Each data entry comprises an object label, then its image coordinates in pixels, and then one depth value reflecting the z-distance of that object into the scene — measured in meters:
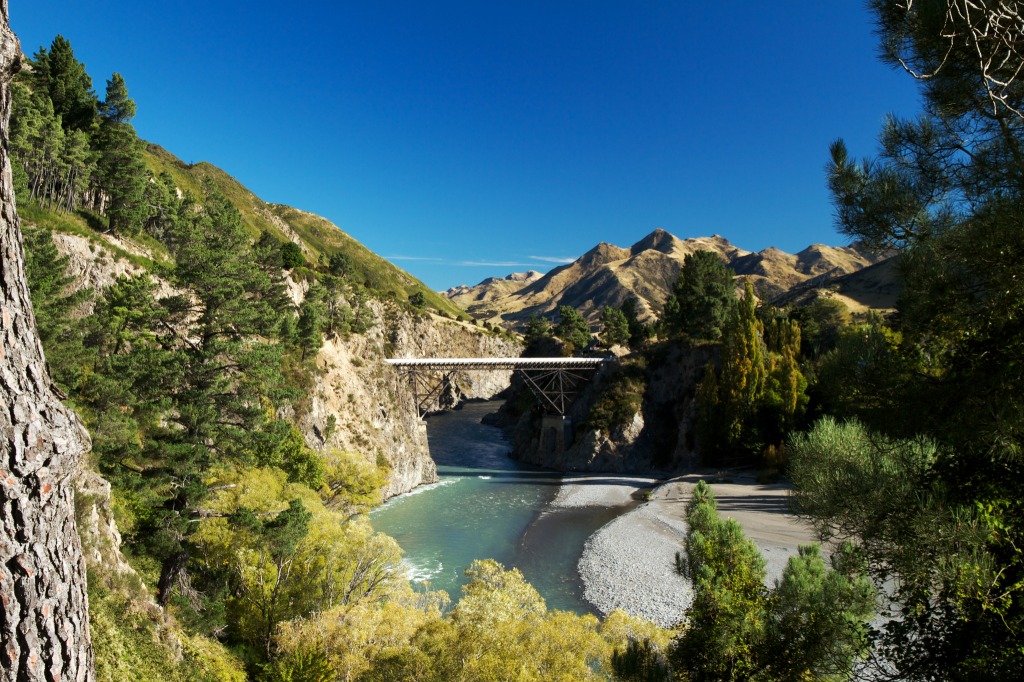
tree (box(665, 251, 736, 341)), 57.38
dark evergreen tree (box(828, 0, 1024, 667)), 5.80
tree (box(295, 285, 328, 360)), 40.72
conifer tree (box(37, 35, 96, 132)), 47.06
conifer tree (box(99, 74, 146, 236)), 43.22
